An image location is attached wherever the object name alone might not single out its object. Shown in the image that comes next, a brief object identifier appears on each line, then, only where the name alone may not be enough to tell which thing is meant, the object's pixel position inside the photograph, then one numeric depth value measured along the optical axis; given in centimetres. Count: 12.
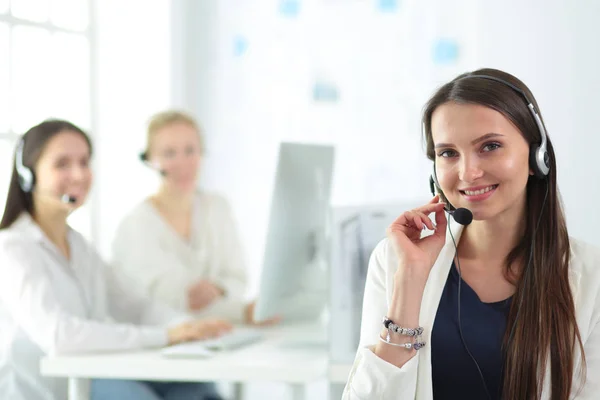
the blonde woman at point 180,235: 355
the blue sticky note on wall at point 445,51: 410
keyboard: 291
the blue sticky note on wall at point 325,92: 454
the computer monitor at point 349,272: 285
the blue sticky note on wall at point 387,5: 431
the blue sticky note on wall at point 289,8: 467
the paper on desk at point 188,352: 291
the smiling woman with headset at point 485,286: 251
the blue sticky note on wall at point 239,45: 487
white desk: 284
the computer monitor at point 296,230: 290
